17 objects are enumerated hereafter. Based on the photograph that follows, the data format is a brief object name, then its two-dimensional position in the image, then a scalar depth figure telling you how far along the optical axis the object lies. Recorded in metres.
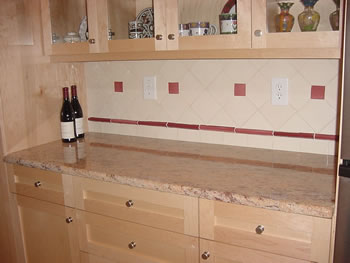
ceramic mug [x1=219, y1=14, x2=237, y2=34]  1.47
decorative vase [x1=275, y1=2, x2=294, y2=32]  1.39
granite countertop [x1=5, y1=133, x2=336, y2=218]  1.26
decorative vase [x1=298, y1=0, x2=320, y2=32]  1.35
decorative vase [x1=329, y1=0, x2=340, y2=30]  1.29
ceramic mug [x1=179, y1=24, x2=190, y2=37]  1.59
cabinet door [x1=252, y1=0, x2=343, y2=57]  1.32
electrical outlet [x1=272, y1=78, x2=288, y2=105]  1.71
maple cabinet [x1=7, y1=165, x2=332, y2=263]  1.23
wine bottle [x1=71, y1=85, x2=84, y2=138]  2.16
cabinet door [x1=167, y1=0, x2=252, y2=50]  1.49
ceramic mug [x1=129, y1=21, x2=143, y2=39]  1.71
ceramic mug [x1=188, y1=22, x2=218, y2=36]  1.55
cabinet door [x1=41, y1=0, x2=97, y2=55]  1.87
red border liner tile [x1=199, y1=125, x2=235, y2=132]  1.87
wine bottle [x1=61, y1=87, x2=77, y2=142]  2.08
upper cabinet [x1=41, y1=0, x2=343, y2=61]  1.37
